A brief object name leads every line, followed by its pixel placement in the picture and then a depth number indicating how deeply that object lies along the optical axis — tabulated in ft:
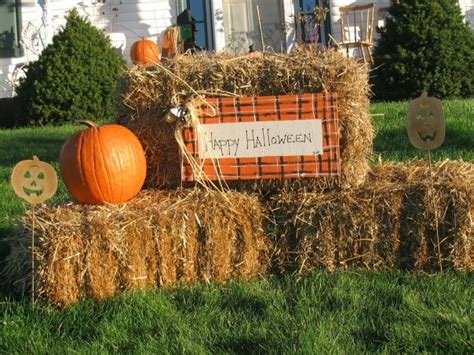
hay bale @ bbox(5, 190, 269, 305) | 12.37
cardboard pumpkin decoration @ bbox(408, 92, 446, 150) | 13.51
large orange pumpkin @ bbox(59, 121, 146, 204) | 14.19
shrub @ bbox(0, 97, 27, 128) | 35.83
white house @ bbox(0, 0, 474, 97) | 43.55
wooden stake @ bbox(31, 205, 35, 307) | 12.32
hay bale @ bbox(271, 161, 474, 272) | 13.39
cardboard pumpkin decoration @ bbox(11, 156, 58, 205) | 12.75
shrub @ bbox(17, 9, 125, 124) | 33.12
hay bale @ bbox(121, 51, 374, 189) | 14.29
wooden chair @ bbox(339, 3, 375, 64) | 40.78
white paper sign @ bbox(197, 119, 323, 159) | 14.20
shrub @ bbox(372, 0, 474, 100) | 31.89
